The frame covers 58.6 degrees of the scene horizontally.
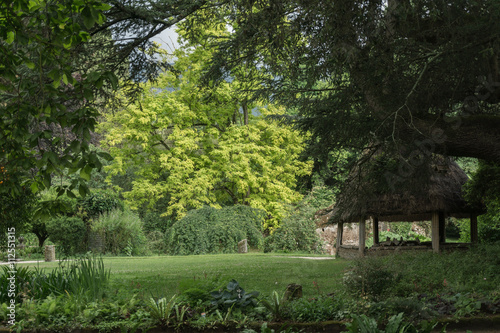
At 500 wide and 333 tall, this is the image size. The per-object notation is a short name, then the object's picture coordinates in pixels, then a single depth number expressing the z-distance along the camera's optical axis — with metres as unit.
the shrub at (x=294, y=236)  20.12
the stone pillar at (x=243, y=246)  19.28
